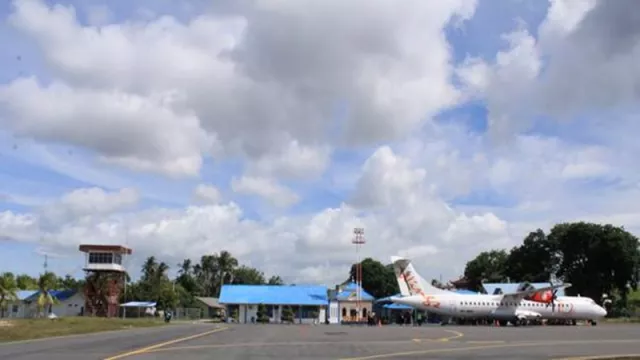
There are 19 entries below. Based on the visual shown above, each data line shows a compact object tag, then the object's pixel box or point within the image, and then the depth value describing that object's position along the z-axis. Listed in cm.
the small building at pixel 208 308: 11488
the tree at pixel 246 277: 14088
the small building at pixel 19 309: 10238
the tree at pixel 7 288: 7519
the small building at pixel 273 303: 8481
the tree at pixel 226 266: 13788
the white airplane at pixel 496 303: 6600
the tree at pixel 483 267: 13616
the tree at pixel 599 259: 9836
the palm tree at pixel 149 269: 11762
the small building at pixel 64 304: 10231
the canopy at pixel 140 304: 9829
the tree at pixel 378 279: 13175
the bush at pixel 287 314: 8510
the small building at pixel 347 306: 8962
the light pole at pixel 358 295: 8869
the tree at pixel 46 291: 9100
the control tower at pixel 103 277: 9525
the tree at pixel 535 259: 10944
